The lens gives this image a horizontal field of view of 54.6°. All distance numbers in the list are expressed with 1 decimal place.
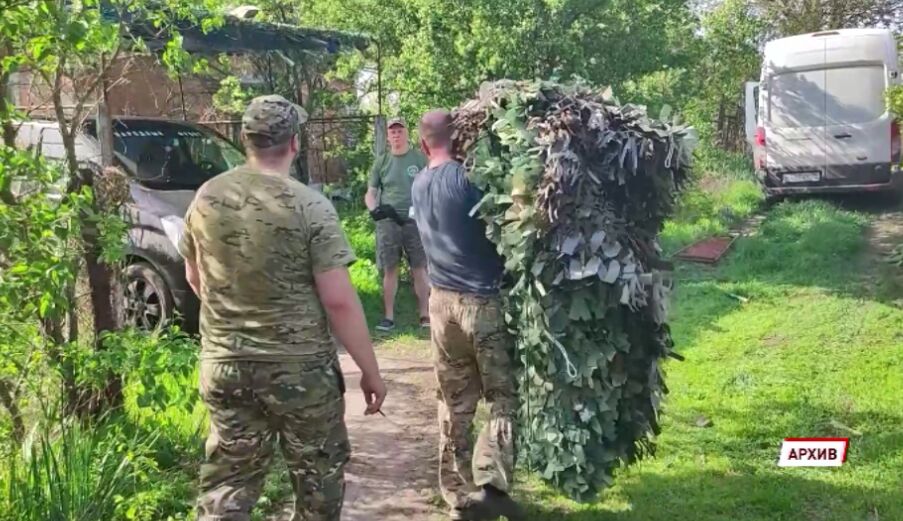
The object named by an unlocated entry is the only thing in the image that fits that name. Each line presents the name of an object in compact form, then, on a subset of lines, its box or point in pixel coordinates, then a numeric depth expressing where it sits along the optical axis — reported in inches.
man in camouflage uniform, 119.8
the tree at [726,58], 720.3
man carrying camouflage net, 152.3
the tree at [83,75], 133.8
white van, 481.1
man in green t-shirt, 287.6
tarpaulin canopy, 367.2
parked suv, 255.1
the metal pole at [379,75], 426.0
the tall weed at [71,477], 134.6
